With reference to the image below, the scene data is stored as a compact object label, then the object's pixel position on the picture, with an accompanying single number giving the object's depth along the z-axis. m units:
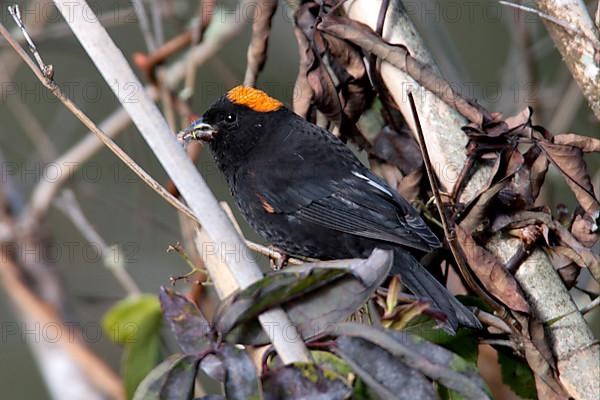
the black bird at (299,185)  5.92
